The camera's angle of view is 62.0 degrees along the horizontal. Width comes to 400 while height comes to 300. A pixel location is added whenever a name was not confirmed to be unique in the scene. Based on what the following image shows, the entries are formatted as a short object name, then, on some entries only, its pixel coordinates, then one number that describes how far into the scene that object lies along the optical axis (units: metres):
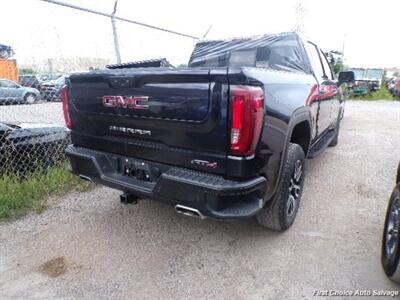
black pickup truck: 2.23
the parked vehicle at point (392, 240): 2.31
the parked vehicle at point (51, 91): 7.16
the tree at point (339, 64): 20.90
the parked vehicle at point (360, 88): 18.50
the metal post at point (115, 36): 4.95
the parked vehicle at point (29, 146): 4.09
